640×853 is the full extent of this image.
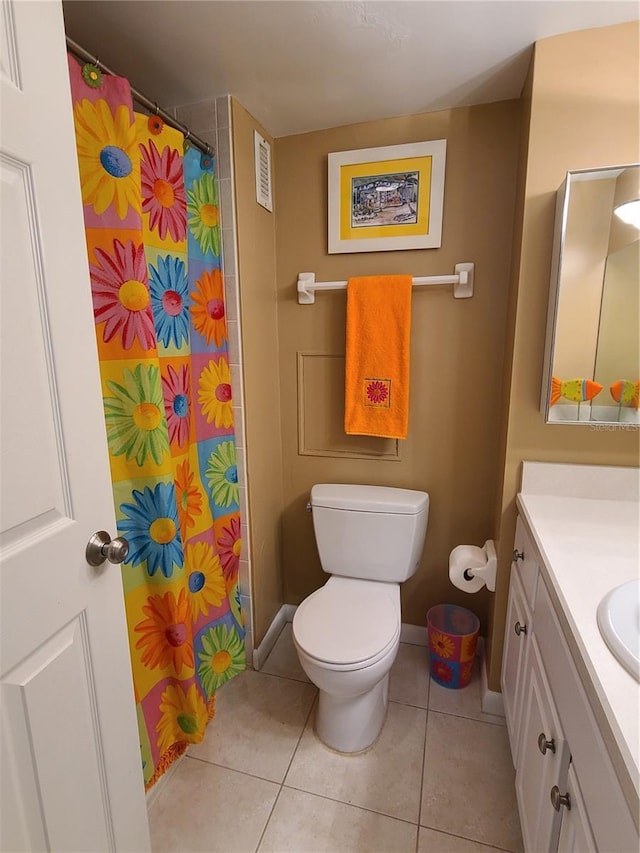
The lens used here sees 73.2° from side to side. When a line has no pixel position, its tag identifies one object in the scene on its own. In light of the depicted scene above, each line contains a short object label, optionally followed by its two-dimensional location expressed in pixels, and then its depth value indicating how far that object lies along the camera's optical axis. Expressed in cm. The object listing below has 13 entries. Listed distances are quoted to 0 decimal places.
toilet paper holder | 156
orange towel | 166
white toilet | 135
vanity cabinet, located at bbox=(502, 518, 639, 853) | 64
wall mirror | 123
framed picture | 161
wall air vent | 165
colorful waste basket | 169
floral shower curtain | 107
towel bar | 161
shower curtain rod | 97
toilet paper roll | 161
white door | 67
